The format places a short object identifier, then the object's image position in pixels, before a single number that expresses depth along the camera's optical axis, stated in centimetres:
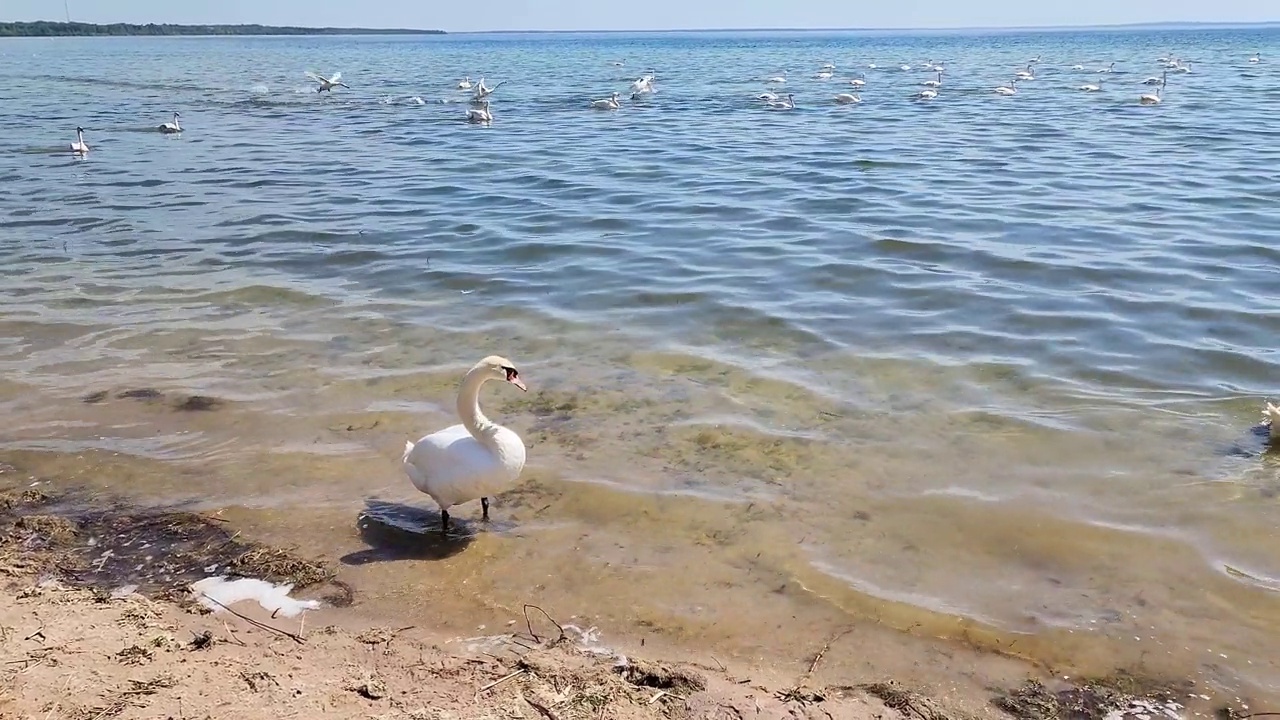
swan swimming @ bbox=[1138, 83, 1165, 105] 2758
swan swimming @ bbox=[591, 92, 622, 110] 3142
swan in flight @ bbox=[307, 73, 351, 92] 3725
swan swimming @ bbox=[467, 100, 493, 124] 2795
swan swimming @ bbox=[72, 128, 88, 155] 2156
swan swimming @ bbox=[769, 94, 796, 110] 3009
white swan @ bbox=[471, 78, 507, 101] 3297
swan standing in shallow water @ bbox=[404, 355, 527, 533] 573
